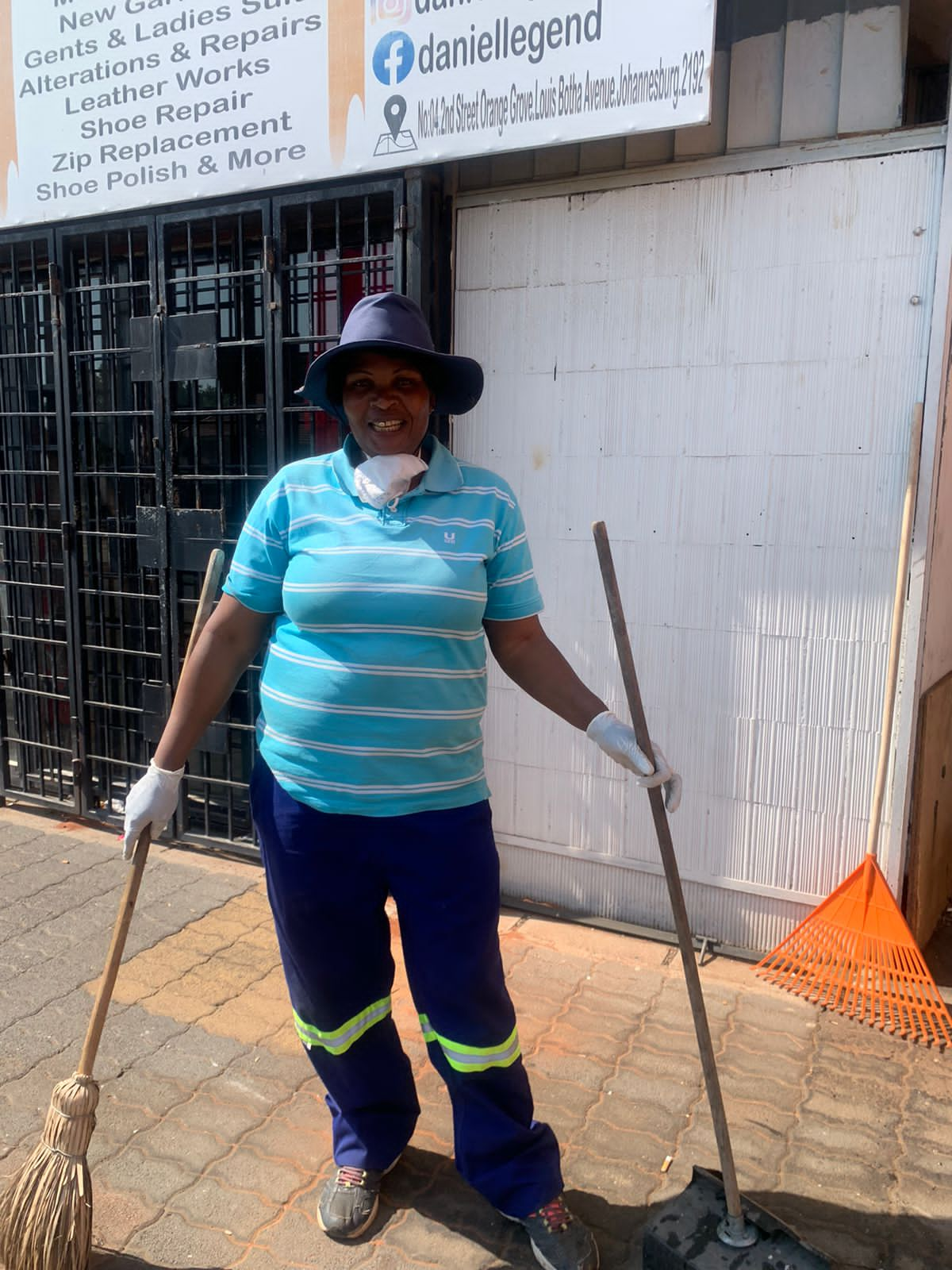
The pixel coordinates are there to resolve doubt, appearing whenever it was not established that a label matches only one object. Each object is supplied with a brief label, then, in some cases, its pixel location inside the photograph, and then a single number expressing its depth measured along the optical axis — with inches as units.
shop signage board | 132.6
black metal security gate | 169.3
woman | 88.7
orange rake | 131.3
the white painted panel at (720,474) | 133.9
